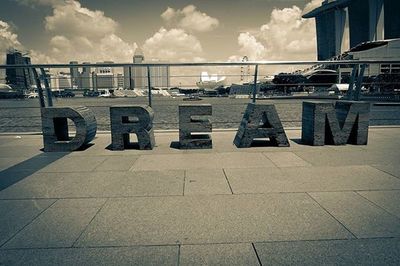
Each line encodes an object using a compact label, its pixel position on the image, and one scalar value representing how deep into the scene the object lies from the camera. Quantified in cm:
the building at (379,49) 7569
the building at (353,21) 10400
